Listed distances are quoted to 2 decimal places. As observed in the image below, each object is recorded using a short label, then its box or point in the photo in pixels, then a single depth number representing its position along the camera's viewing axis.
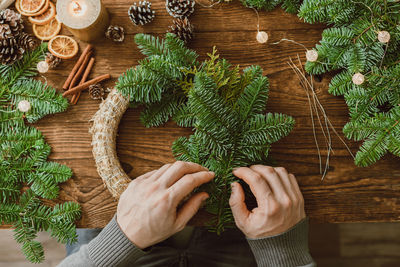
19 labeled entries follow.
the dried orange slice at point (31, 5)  1.06
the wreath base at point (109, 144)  0.99
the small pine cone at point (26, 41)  1.04
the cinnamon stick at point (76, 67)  1.06
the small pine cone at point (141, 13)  1.04
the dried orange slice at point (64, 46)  1.06
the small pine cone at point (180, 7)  1.03
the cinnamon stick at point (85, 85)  1.05
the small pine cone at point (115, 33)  1.06
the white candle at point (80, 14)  0.96
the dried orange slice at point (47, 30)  1.07
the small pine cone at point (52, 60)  1.05
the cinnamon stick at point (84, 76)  1.06
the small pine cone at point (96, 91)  1.05
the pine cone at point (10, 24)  1.00
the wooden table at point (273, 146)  1.04
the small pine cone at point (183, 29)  1.03
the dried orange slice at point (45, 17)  1.06
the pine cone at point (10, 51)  1.00
